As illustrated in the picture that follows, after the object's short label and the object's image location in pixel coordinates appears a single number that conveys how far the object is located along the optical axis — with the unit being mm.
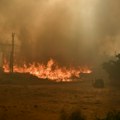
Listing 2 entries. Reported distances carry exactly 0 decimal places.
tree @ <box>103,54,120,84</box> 58294
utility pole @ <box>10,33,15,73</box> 76625
